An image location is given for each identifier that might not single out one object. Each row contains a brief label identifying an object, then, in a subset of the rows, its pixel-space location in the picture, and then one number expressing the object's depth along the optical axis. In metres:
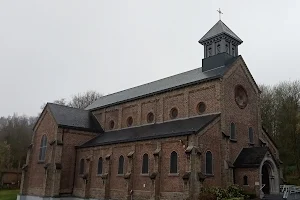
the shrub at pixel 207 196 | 21.95
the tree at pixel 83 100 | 71.38
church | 24.78
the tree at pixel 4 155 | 51.94
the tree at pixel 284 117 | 42.69
